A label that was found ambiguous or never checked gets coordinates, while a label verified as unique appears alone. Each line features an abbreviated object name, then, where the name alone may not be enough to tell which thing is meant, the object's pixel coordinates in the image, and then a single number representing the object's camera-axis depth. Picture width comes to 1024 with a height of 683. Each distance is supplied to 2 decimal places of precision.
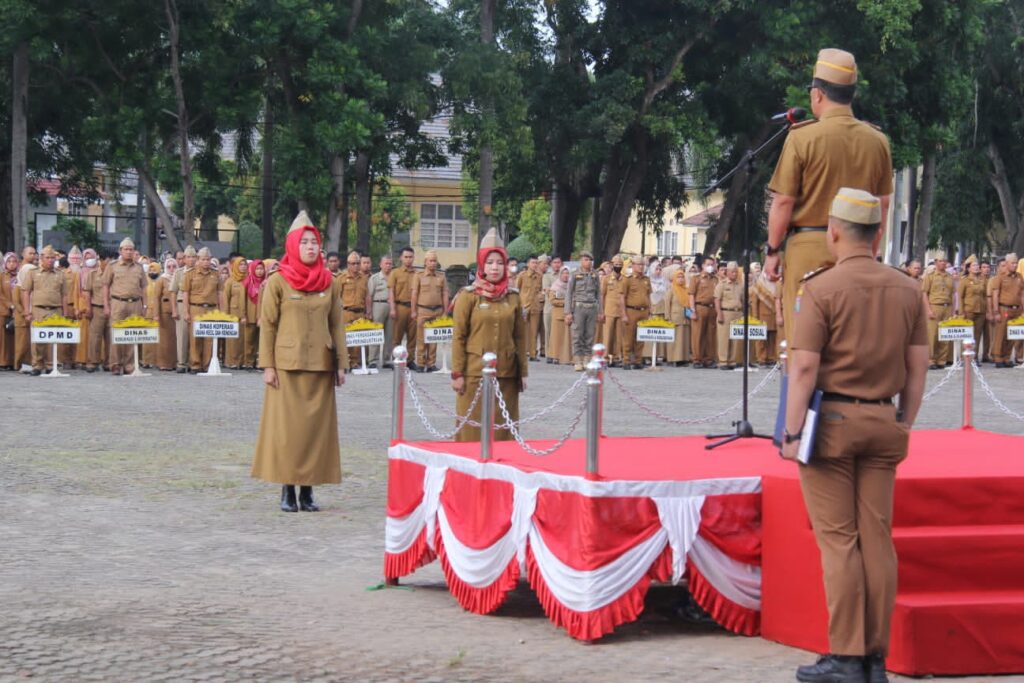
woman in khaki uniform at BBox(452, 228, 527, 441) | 11.09
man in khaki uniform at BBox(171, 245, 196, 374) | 25.97
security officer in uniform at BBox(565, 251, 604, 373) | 27.64
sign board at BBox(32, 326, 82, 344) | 23.92
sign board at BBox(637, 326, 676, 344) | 27.81
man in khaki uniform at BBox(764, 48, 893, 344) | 7.62
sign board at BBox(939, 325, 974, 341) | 28.05
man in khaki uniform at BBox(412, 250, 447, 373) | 26.86
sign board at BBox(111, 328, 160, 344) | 24.39
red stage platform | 6.81
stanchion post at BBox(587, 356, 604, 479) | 7.40
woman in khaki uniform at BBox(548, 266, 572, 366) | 30.09
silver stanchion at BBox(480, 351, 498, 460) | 8.55
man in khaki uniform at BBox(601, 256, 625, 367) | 28.58
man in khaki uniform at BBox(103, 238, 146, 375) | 25.08
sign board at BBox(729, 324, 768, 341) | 28.56
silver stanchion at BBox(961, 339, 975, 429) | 10.55
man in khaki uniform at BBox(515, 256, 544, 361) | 31.80
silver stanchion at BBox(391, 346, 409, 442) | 9.45
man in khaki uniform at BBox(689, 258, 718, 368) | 30.11
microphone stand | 9.30
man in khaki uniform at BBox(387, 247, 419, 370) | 27.06
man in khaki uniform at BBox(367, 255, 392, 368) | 27.06
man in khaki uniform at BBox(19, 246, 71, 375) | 24.38
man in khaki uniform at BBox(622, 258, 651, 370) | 28.50
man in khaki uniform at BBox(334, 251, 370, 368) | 26.73
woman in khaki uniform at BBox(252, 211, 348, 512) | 11.45
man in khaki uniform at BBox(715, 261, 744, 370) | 28.98
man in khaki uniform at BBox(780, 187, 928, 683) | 6.19
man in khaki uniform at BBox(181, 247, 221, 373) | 25.91
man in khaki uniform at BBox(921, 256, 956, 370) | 29.83
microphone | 8.31
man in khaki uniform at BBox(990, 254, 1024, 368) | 29.95
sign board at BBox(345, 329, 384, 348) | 24.98
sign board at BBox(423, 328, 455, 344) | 25.88
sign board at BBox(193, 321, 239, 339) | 25.12
